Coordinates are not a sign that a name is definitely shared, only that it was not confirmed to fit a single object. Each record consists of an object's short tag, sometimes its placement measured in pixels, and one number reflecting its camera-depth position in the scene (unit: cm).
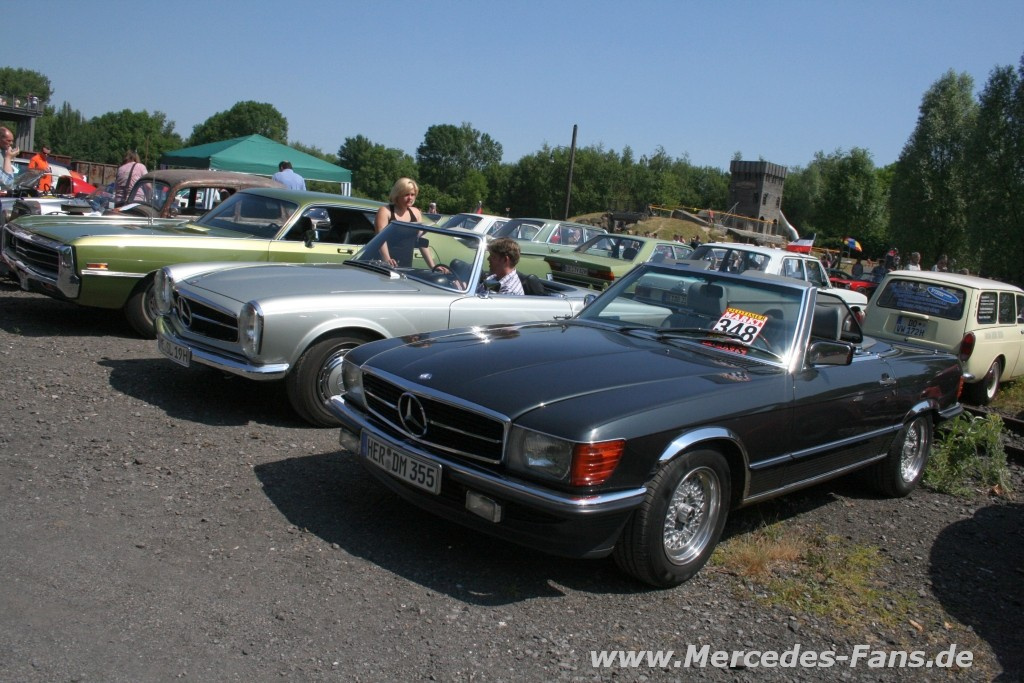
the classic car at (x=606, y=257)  1357
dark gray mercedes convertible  376
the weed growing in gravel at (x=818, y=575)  423
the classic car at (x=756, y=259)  1384
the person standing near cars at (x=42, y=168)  1557
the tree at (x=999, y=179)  2545
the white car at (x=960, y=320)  1036
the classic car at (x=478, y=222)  2138
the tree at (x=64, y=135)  10950
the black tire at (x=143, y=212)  1053
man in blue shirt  1372
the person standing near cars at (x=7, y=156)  1410
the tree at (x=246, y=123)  12038
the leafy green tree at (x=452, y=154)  13075
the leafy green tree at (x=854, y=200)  8375
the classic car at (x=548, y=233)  1939
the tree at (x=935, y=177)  4269
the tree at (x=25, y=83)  12771
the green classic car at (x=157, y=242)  793
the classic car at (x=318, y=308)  585
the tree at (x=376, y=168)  13062
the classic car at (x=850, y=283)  2166
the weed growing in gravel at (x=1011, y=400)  1088
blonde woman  867
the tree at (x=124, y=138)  11542
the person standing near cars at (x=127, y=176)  1221
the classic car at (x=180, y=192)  1070
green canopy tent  2336
